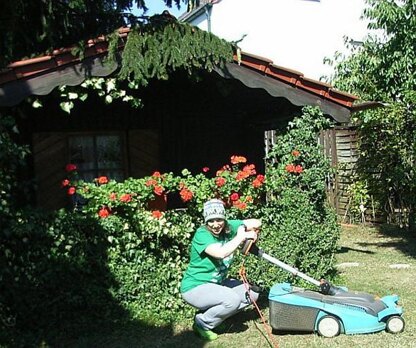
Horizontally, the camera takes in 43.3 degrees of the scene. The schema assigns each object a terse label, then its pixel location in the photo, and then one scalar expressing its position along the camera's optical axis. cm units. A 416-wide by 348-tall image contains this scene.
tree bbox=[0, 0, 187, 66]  579
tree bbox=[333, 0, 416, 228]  1027
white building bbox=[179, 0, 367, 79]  1730
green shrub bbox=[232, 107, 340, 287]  621
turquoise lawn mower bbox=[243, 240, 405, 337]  479
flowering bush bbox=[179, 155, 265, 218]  575
